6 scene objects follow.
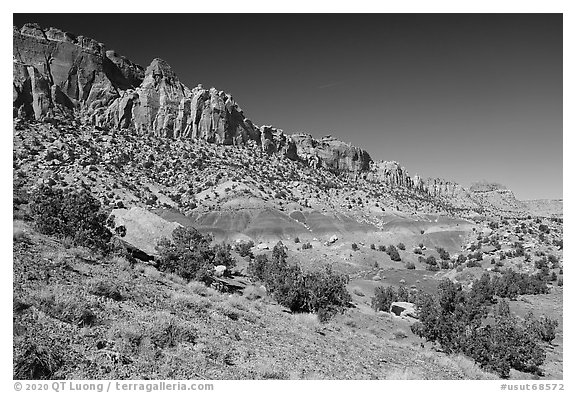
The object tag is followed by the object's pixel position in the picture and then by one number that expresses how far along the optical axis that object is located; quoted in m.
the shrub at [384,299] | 29.76
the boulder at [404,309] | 27.14
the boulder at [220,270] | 26.86
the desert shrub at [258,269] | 30.33
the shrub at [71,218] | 17.95
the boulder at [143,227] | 27.34
